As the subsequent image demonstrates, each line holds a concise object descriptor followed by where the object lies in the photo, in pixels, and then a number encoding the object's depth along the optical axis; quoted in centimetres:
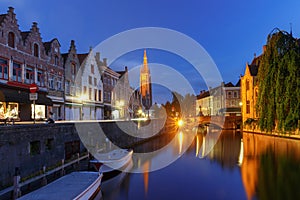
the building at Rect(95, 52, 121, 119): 4553
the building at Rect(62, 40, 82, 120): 3383
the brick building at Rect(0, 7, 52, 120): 2227
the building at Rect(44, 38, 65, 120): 2988
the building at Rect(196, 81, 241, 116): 7438
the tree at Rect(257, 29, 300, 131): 3275
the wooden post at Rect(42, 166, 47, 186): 1268
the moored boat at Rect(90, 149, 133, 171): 1728
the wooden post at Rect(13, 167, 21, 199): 1079
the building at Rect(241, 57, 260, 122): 5269
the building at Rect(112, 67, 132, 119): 5075
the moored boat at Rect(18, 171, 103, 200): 1008
